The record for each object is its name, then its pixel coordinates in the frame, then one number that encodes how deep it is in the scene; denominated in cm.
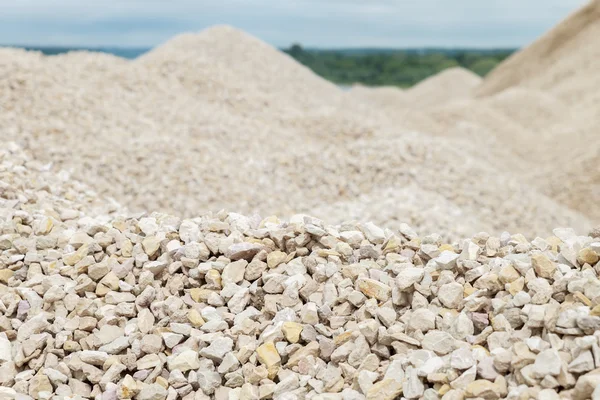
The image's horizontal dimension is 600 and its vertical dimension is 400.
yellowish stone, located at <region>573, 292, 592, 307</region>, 217
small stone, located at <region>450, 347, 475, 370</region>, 208
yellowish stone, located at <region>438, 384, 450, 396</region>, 205
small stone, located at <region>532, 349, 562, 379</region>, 194
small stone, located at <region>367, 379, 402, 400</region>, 212
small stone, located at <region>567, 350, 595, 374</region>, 194
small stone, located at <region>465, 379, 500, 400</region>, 198
